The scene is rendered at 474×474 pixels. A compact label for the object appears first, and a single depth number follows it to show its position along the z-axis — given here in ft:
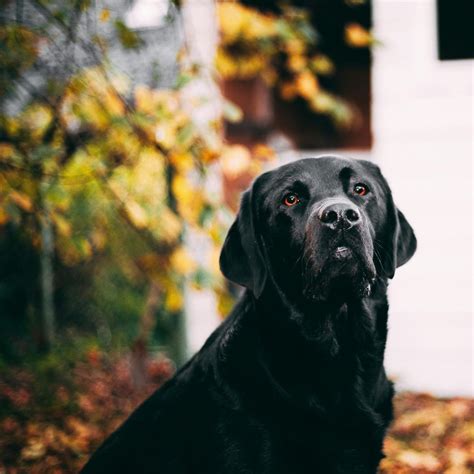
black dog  6.81
